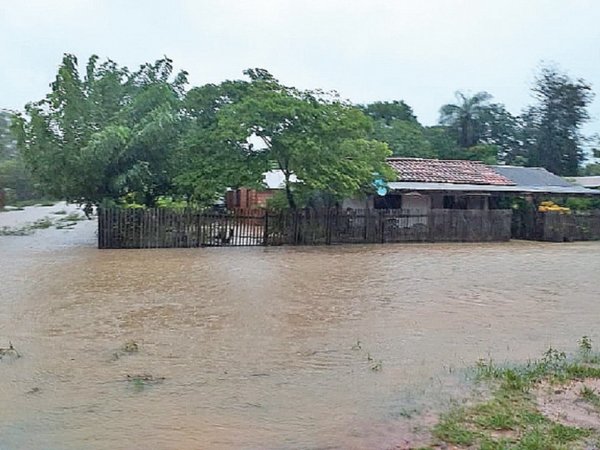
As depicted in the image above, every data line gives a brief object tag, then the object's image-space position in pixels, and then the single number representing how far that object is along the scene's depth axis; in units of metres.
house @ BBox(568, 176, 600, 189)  34.47
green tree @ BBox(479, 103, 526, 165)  44.06
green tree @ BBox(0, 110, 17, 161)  49.96
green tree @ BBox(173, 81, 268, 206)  18.48
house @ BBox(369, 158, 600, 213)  24.55
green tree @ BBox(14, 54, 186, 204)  17.89
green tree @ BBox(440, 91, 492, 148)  44.00
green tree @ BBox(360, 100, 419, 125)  47.25
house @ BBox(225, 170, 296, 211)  28.38
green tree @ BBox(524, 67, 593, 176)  42.03
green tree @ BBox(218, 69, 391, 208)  18.56
